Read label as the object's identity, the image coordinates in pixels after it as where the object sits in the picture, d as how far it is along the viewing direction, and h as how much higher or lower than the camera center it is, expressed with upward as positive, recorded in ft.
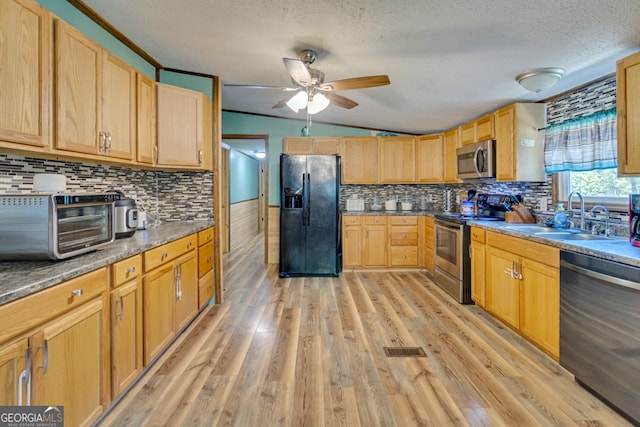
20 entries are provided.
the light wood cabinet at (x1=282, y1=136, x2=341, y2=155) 16.56 +3.33
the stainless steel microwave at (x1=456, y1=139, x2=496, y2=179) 11.85 +1.94
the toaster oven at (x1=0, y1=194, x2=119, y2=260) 4.78 -0.24
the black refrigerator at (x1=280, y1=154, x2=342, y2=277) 14.61 -0.23
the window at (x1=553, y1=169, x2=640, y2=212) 8.37 +0.66
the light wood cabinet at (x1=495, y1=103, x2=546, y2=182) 10.84 +2.30
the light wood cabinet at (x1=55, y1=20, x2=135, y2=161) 5.79 +2.31
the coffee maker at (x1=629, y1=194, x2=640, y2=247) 6.49 -0.20
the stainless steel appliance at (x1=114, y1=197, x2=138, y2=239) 7.55 -0.18
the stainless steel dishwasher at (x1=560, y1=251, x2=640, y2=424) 5.42 -2.18
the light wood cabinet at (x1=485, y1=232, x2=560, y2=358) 7.29 -1.99
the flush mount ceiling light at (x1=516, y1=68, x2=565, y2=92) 8.74 +3.64
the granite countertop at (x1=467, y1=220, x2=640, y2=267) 5.61 -0.74
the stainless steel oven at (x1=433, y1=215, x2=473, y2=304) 11.43 -1.81
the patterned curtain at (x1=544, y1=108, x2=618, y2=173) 8.57 +1.92
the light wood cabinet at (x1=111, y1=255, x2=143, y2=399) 5.63 -2.09
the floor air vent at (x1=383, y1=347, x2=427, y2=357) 7.80 -3.48
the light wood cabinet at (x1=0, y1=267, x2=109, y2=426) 3.73 -1.84
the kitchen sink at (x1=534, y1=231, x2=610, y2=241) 7.96 -0.66
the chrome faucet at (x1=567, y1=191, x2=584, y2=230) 8.58 +0.05
